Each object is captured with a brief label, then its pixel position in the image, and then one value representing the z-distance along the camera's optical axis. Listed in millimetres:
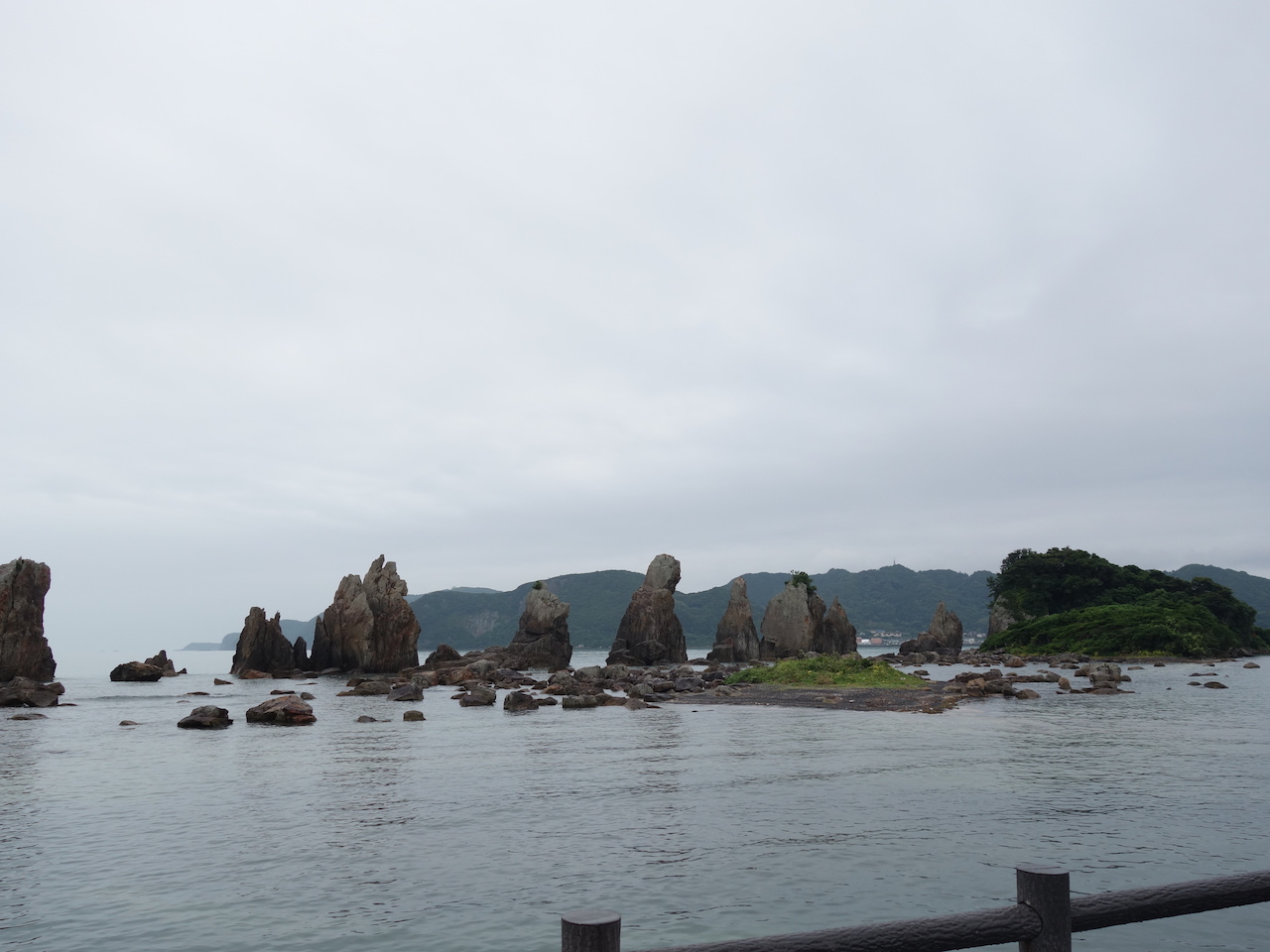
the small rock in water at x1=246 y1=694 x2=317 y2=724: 40875
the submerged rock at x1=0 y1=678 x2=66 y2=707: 52312
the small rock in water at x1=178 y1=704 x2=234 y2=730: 39000
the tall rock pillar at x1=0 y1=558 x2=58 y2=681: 66062
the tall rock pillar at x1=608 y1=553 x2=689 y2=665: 120438
